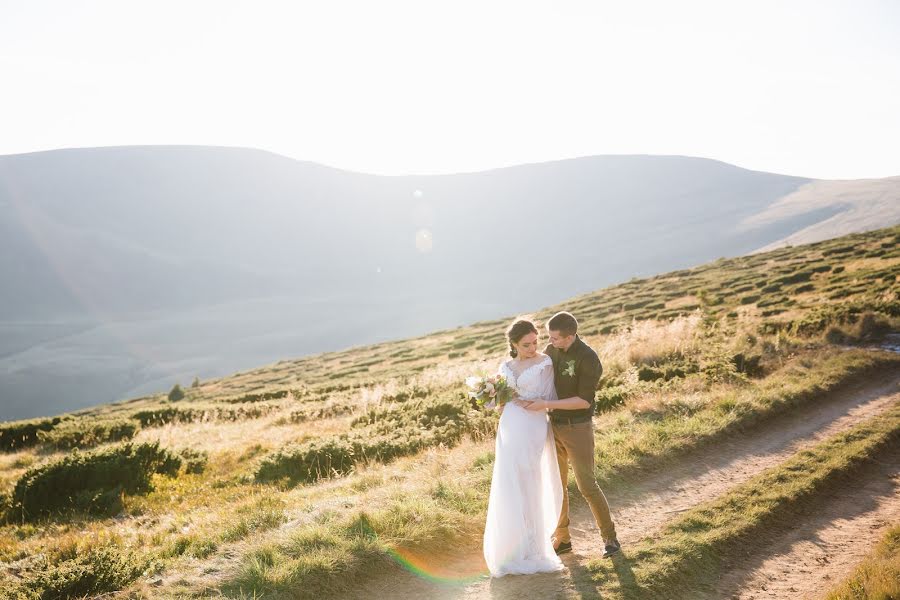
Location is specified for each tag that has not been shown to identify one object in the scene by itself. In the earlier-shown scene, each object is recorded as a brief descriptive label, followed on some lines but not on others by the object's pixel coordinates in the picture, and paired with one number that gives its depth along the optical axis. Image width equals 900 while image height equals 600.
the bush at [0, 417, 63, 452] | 17.75
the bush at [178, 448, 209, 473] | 12.65
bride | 5.71
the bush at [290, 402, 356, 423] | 18.03
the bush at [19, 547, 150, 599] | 5.44
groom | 5.76
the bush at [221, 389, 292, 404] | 29.66
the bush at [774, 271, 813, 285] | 35.09
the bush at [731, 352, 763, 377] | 14.12
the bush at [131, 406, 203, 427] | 21.31
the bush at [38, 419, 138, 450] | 16.89
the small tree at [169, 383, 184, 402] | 40.62
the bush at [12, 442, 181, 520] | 10.17
